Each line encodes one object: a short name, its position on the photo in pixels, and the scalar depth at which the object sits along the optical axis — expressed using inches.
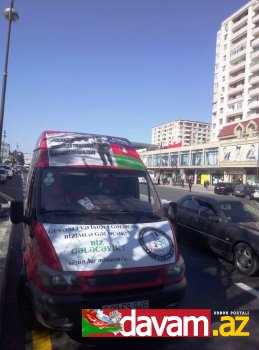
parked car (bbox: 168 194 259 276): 248.2
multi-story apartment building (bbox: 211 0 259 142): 2755.9
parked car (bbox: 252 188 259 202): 1240.8
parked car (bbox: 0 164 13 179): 1505.9
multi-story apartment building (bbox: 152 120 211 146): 6643.7
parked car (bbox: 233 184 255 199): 1275.8
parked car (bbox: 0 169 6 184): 1187.1
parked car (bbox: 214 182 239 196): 1444.4
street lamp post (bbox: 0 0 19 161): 429.1
